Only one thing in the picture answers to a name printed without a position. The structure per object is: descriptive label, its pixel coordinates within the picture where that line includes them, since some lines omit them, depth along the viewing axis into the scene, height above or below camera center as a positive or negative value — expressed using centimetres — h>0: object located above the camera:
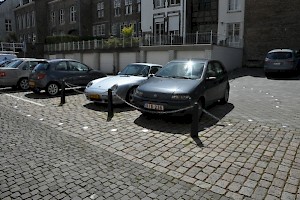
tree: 2805 +278
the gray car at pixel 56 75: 1170 -71
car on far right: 1728 -3
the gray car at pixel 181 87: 678 -72
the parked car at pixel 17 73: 1327 -71
